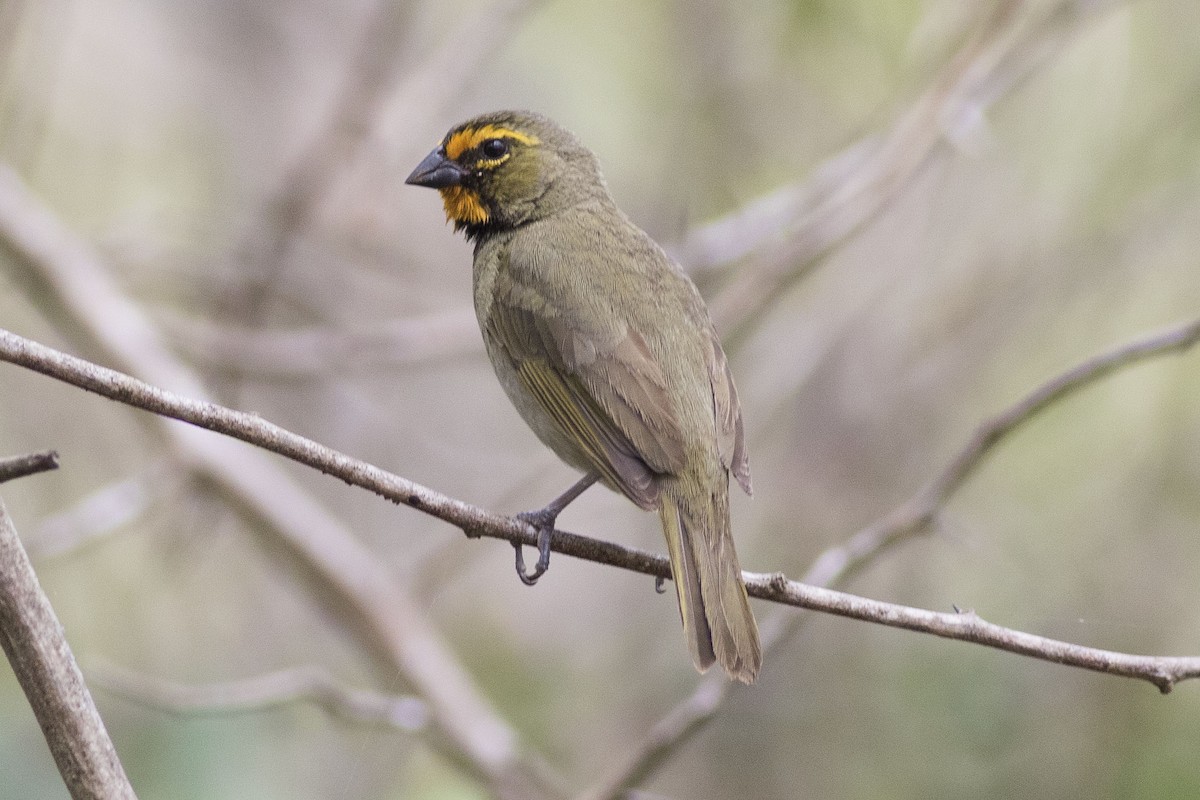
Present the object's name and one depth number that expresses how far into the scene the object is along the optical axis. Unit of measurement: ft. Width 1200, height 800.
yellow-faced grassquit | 20.16
